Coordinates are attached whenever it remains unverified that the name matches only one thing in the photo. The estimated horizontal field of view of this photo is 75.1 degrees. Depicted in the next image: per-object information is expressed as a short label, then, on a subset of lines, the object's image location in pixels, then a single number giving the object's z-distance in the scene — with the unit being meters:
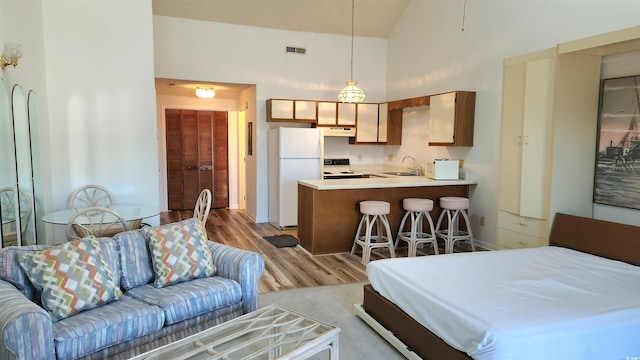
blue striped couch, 1.94
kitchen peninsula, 4.93
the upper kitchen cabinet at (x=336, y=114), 6.84
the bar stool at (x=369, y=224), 4.66
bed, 2.10
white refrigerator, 6.41
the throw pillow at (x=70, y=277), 2.26
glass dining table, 3.50
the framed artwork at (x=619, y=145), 3.52
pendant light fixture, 5.44
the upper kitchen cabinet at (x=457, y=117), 5.38
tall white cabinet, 3.87
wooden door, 8.08
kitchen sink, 6.52
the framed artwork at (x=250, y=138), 7.15
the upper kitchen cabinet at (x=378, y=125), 7.08
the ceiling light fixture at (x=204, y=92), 7.13
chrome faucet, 6.46
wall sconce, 3.21
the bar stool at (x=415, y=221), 4.86
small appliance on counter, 5.40
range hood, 6.89
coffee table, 1.93
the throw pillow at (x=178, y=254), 2.79
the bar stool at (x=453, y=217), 5.02
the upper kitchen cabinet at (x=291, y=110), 6.62
